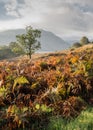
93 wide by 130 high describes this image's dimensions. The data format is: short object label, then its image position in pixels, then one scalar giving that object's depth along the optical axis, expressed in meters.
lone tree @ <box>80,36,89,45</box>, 148.38
